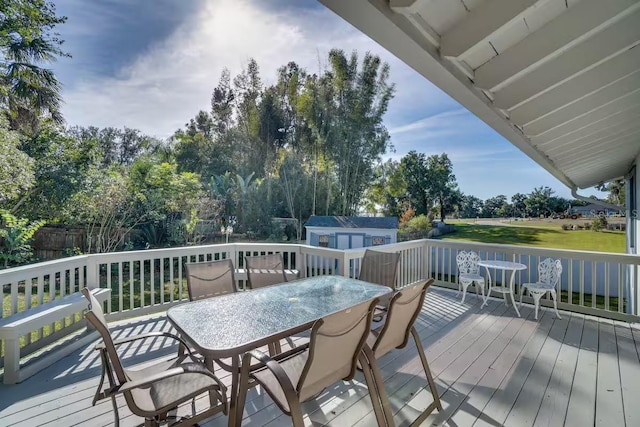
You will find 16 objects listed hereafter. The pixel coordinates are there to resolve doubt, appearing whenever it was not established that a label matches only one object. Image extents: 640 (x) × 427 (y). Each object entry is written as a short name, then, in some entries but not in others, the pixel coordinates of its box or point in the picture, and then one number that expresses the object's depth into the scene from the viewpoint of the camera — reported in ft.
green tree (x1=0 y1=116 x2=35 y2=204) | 22.35
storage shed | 35.29
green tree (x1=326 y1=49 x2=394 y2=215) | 40.91
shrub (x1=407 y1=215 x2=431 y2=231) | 48.18
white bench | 8.31
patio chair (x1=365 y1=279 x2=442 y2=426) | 6.31
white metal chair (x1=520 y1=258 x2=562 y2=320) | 13.67
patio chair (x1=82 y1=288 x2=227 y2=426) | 4.87
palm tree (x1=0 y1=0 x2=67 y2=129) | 26.13
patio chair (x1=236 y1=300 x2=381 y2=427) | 4.94
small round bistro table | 14.46
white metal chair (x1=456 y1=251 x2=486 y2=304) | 16.74
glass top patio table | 5.74
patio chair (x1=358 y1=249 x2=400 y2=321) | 11.59
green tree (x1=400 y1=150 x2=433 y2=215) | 58.23
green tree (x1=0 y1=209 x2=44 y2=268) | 27.66
